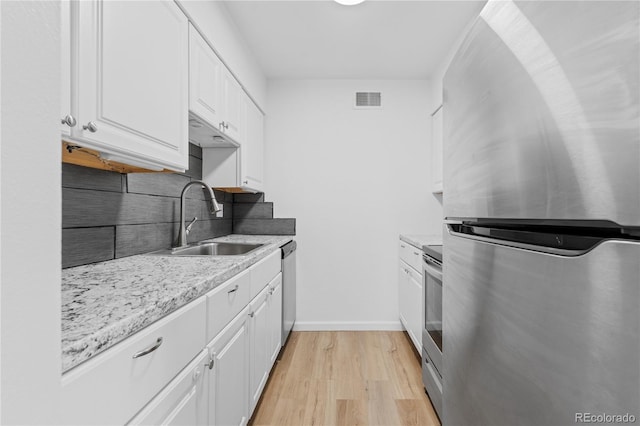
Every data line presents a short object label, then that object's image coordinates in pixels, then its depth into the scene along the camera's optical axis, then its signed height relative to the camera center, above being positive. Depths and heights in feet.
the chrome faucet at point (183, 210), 6.53 +0.05
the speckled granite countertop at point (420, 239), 7.83 -0.71
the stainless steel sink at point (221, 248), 7.02 -0.84
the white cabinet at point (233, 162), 7.98 +1.26
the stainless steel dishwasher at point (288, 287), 8.50 -2.13
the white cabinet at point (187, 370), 1.96 -1.36
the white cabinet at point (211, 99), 5.25 +2.19
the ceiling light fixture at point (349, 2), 6.50 +4.31
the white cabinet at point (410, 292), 7.84 -2.17
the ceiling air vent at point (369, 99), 10.59 +3.78
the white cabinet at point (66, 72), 2.80 +1.23
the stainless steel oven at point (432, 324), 5.35 -2.10
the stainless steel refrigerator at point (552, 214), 1.29 +0.00
